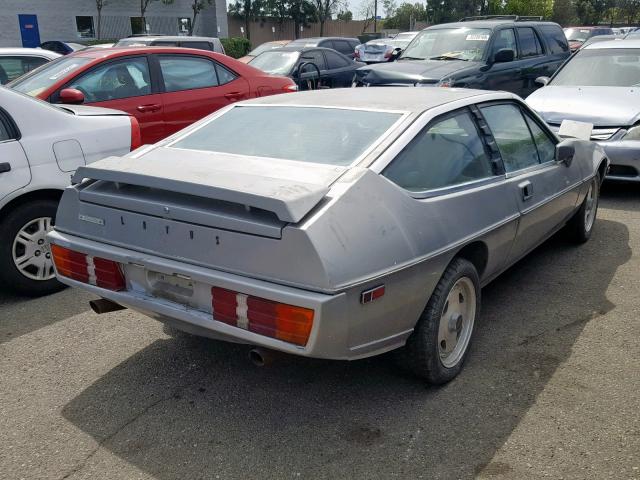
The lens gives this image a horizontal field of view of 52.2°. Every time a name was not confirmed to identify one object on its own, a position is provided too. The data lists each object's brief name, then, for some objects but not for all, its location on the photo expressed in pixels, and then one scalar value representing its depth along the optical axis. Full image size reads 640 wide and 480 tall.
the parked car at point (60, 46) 19.25
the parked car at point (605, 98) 6.73
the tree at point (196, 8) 34.16
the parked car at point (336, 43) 15.63
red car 6.37
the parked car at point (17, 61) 8.28
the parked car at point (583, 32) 22.42
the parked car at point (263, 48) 14.67
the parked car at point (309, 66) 12.23
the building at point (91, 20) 29.61
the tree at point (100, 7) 31.20
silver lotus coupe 2.60
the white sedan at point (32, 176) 4.34
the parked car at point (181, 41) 12.29
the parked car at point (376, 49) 22.52
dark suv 9.11
